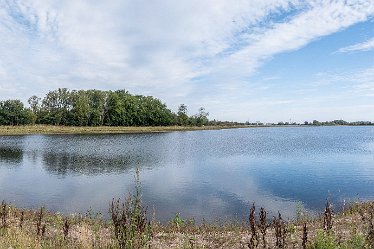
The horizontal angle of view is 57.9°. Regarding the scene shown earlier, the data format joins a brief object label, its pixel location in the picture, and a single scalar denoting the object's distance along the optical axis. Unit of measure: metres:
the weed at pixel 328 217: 6.65
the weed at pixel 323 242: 7.68
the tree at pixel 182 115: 177.15
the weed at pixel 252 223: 5.15
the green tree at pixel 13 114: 132.62
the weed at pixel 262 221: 5.48
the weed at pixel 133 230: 5.86
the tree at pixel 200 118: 192.79
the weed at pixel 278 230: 5.80
